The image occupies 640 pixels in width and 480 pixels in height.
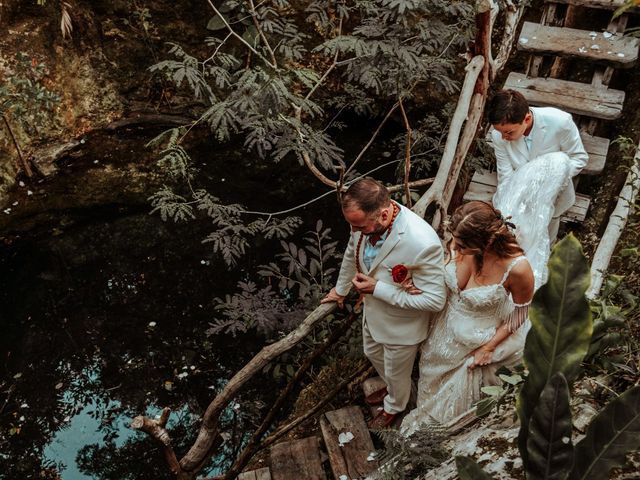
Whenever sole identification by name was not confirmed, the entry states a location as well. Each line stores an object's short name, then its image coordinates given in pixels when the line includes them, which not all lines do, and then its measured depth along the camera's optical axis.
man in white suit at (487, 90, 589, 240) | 3.50
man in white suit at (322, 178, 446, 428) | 2.83
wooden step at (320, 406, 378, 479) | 3.55
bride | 2.74
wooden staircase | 4.23
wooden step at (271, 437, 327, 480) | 3.71
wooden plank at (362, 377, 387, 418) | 3.88
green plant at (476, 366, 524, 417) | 2.00
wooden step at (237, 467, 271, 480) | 3.83
